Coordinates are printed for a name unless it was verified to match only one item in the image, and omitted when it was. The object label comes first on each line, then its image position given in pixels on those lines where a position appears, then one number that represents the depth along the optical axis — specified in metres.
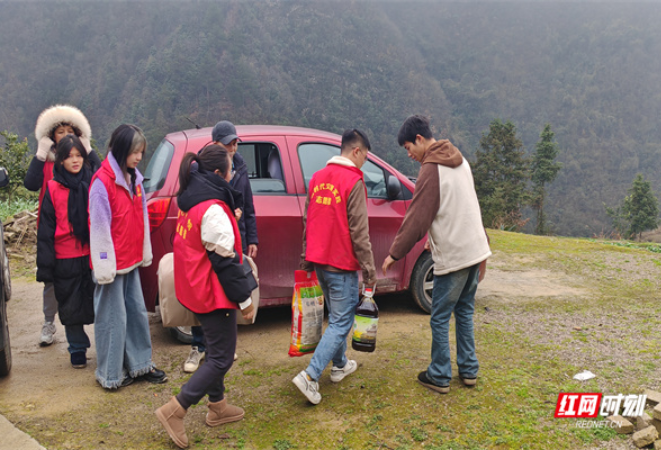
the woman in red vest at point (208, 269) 2.95
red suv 4.41
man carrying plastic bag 3.48
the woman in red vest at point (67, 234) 3.84
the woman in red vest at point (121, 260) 3.53
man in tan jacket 3.49
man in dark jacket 4.09
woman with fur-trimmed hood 4.12
